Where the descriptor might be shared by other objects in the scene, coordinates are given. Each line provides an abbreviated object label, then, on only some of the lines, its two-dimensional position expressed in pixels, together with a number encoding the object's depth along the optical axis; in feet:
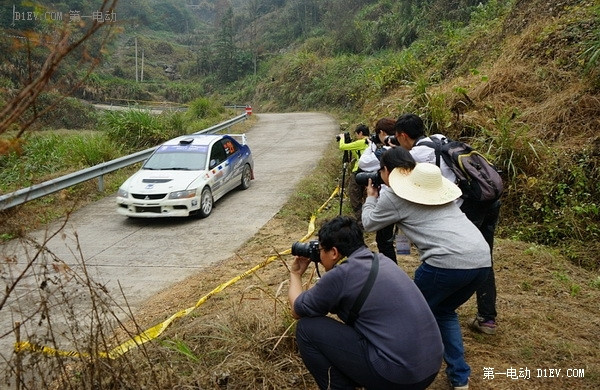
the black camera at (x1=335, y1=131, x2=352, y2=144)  26.26
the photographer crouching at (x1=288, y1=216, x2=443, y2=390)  9.72
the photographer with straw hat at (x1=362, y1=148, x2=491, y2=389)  11.49
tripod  26.59
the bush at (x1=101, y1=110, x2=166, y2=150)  54.08
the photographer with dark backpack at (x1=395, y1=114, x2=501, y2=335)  14.10
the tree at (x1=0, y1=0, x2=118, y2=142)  5.86
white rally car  30.94
